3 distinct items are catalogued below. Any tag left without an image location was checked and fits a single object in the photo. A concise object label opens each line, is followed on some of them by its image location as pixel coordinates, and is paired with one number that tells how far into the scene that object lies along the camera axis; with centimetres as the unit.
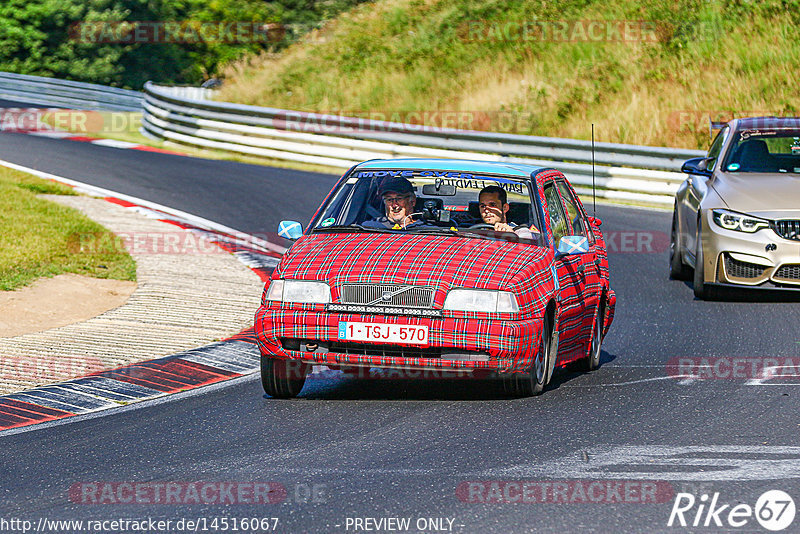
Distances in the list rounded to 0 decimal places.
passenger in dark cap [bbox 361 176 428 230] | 1825
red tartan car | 1574
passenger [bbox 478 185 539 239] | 1805
